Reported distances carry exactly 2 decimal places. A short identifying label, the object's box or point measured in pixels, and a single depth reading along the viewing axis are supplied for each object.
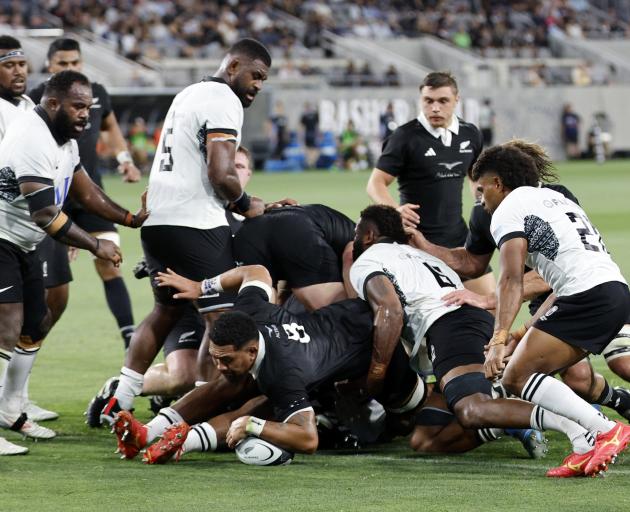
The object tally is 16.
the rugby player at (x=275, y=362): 12.61
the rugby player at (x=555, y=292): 12.13
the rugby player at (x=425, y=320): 12.89
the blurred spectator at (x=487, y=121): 77.44
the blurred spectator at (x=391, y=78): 78.25
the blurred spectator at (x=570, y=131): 79.06
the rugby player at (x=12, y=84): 15.37
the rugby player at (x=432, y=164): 18.72
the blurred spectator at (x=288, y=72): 77.19
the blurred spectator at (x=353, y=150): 73.17
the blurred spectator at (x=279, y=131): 71.12
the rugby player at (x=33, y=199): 13.52
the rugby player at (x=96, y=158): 19.56
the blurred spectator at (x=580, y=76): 85.50
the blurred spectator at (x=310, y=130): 72.49
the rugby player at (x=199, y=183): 14.53
